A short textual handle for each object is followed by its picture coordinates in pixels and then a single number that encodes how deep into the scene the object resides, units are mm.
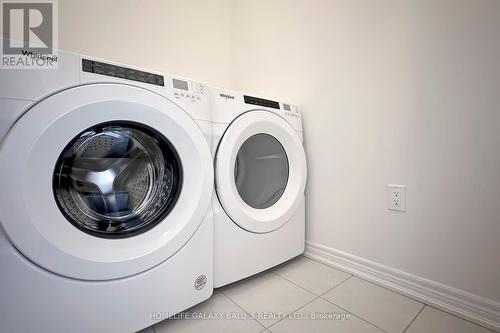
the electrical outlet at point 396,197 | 781
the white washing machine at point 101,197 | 444
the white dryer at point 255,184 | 749
